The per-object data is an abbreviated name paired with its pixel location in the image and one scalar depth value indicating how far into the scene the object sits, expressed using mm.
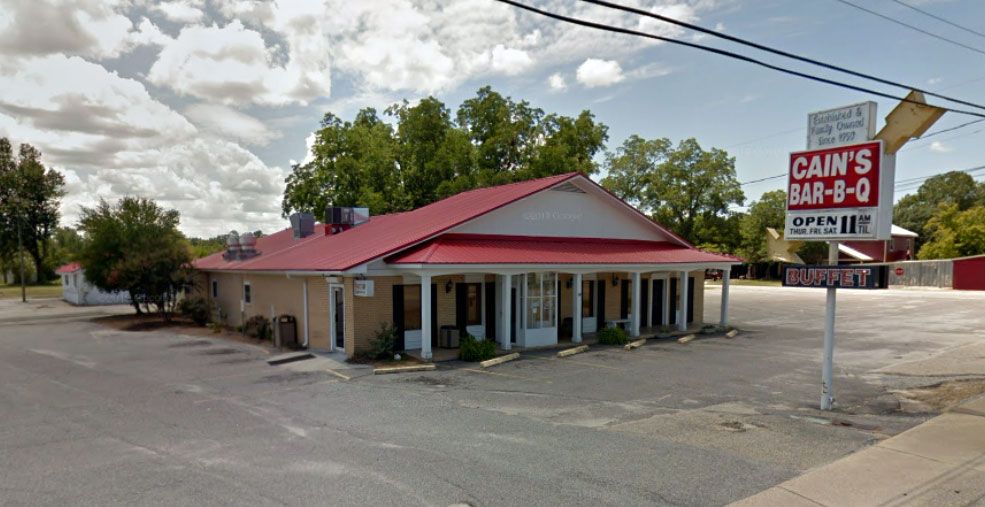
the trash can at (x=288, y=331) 17578
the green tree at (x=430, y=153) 39125
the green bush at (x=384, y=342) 14813
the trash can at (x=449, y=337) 16328
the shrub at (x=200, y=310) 26484
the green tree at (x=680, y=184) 54281
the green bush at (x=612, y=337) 18281
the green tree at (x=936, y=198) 73431
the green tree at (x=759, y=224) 58375
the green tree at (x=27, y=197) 59875
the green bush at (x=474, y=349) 14969
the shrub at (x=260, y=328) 19688
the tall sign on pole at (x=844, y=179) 9602
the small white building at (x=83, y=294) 38750
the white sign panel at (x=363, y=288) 14484
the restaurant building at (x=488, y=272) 15414
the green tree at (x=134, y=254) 26188
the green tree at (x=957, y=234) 47188
